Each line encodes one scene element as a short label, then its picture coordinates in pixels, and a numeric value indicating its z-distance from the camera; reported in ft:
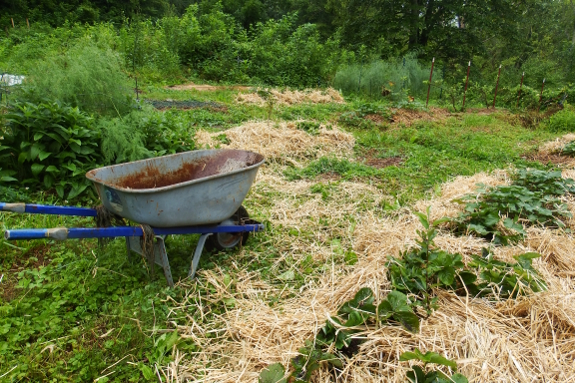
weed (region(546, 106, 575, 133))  29.76
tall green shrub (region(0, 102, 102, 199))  12.84
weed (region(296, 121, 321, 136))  23.16
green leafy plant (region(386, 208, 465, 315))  7.82
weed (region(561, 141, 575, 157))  22.10
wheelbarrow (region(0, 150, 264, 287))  8.31
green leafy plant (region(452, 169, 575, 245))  10.85
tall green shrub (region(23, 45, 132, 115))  14.66
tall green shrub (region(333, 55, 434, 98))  41.57
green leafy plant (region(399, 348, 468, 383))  5.58
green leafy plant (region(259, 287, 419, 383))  6.29
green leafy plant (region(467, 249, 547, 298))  7.77
